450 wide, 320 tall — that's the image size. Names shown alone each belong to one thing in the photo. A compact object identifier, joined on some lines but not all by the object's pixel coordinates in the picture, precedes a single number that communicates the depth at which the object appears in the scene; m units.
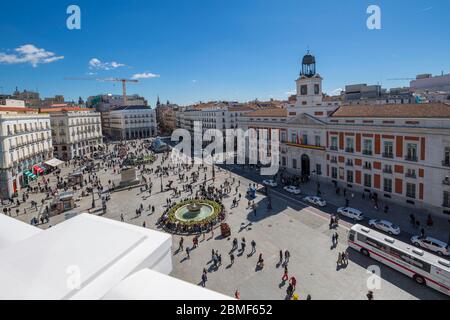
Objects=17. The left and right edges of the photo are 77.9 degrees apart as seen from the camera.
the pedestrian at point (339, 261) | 20.67
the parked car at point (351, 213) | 28.12
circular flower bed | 27.72
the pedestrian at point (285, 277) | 19.27
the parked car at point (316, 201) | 32.53
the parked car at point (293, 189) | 37.31
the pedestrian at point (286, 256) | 21.28
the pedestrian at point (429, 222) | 26.23
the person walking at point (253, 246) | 23.04
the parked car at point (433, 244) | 21.22
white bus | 17.36
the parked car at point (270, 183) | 41.16
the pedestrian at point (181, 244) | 24.08
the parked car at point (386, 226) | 24.89
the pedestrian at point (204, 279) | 19.14
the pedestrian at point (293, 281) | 18.05
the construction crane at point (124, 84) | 177.29
